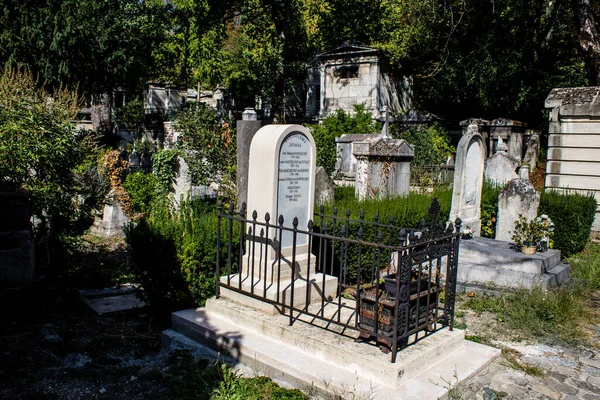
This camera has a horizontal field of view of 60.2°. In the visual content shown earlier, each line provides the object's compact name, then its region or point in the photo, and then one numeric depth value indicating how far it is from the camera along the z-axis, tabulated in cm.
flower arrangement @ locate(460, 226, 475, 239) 930
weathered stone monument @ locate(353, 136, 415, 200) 1154
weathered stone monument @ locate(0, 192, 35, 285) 652
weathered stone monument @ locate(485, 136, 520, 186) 1313
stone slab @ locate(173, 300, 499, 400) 420
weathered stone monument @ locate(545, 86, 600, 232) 1347
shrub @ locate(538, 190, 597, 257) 1062
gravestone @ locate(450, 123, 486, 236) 1029
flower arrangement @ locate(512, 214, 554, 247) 846
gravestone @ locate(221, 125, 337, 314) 553
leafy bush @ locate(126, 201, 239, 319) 603
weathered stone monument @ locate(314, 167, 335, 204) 1065
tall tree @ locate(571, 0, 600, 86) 1484
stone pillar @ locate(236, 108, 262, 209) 777
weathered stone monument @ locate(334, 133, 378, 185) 1693
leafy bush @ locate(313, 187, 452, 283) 806
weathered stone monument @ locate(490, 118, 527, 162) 2022
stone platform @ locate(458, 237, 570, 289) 773
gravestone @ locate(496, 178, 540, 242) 992
